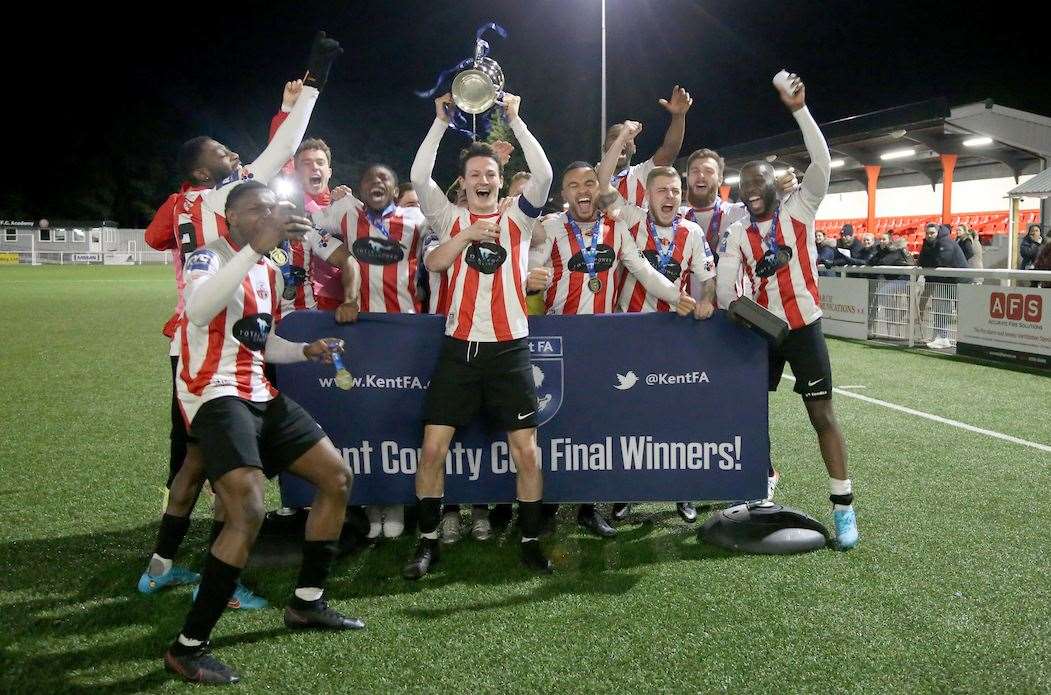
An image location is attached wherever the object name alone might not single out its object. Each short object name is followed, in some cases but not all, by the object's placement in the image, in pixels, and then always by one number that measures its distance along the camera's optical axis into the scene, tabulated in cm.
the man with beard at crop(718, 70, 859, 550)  472
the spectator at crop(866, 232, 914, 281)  1485
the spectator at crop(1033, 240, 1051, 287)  1263
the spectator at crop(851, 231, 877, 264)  1714
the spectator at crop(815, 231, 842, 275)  1656
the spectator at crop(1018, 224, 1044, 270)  1656
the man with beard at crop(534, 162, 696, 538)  480
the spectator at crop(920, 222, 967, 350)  1255
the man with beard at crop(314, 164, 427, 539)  509
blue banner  475
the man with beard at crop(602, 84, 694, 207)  553
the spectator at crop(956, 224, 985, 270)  1520
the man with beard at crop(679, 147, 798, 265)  531
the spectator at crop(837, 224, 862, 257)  1683
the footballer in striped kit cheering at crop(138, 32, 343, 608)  405
